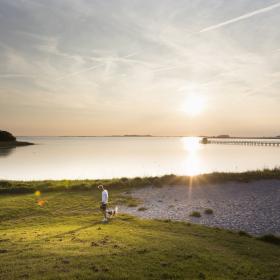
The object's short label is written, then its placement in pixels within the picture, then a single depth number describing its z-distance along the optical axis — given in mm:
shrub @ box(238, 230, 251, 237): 23803
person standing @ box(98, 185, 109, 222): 25467
